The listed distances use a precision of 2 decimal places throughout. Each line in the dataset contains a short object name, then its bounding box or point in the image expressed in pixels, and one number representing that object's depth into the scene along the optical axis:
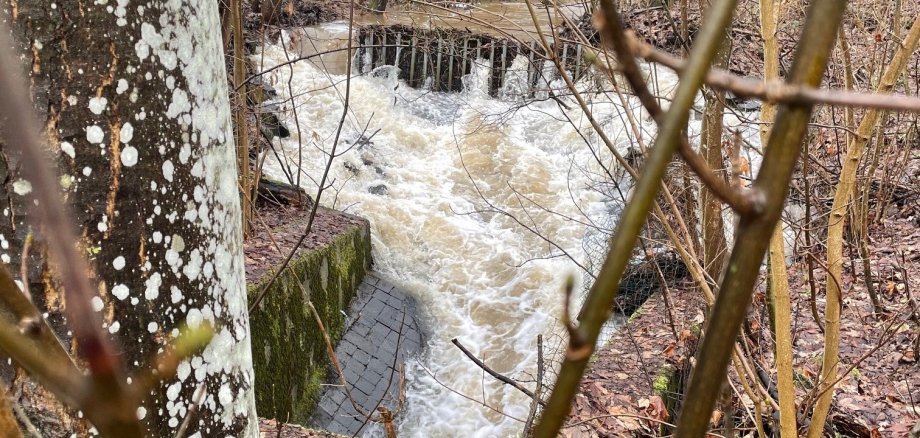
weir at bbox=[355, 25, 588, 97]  13.91
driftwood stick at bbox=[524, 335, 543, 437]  2.32
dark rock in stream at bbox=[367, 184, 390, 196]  10.02
